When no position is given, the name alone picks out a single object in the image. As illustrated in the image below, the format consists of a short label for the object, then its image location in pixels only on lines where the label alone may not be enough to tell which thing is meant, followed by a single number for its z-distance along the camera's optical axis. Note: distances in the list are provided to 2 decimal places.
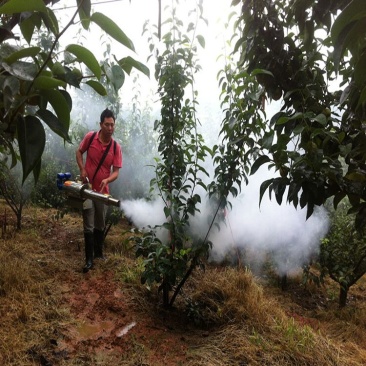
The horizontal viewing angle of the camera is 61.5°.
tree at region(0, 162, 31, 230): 3.62
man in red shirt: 2.90
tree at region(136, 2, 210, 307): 2.19
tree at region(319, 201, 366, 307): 3.34
